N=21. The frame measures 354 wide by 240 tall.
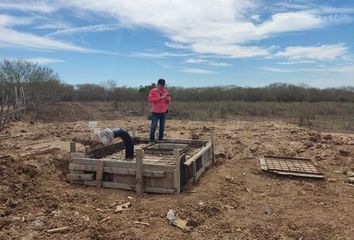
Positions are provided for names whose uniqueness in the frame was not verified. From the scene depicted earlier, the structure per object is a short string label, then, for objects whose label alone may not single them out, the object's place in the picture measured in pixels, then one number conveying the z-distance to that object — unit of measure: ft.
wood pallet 26.86
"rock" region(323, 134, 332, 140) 39.45
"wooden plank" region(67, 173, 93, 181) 22.98
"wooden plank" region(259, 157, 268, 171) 27.87
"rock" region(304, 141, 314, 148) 36.08
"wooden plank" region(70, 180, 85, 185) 23.24
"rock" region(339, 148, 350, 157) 32.65
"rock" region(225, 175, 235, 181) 25.16
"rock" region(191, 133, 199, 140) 38.18
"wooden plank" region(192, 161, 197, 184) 23.47
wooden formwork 21.53
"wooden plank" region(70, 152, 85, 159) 23.75
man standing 30.25
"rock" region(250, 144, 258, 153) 34.51
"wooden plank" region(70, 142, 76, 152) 24.72
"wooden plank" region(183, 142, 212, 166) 22.28
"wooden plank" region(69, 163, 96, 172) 23.00
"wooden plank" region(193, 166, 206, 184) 24.19
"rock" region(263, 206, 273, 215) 19.64
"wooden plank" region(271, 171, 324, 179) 26.37
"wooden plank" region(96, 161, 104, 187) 22.59
